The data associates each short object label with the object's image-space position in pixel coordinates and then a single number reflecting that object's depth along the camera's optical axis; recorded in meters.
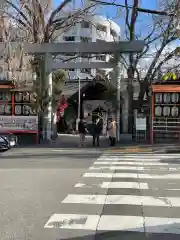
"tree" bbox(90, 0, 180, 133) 17.99
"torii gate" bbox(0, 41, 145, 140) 15.77
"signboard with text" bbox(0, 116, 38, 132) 15.74
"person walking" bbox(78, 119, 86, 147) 14.83
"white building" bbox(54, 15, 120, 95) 20.32
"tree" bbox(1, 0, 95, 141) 16.29
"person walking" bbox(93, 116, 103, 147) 14.85
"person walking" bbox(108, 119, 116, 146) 14.78
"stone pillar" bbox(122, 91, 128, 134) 17.85
